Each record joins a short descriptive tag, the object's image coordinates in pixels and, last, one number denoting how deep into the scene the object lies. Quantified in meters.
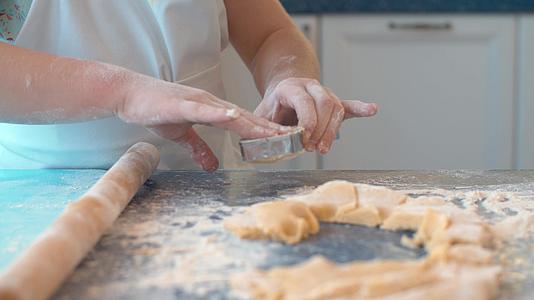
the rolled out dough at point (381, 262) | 0.56
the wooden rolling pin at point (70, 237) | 0.56
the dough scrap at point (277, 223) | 0.73
